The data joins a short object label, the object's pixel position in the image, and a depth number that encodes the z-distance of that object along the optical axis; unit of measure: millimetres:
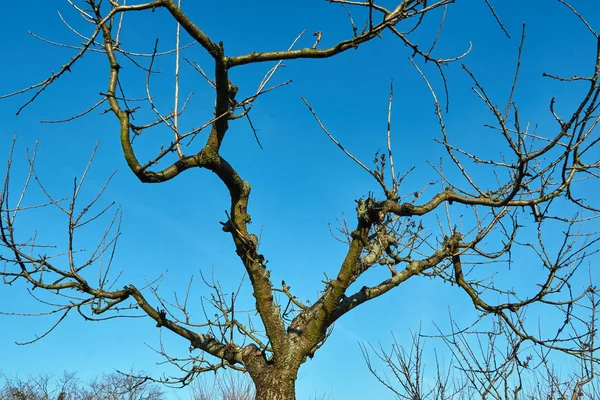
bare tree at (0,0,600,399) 3553
